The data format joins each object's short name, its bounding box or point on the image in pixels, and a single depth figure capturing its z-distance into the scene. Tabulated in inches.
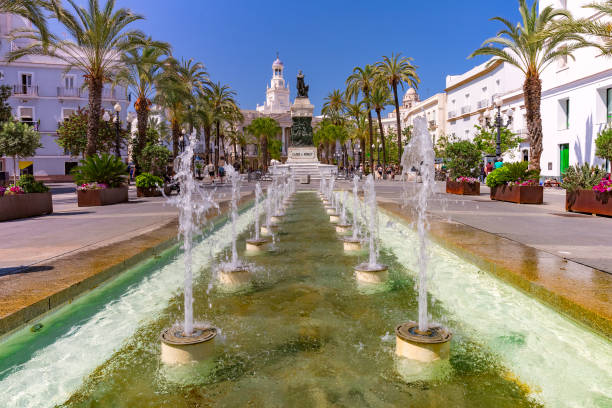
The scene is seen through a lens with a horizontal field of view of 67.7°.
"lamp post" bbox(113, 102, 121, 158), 1005.4
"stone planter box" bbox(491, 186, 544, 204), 581.6
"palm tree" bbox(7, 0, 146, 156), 729.0
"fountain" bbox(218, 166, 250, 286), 192.7
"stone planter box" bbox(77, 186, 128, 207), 600.7
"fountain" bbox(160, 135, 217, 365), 116.5
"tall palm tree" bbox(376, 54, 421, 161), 1529.3
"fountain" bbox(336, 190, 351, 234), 333.4
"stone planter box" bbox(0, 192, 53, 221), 441.7
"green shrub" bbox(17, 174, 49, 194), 480.4
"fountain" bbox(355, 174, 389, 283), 193.3
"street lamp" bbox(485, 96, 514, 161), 905.5
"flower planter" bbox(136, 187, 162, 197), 778.2
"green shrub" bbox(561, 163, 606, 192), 455.5
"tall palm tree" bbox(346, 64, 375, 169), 1668.3
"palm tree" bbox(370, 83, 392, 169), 1685.5
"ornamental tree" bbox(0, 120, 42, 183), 1109.7
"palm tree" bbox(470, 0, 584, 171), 715.3
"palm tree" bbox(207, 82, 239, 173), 1675.7
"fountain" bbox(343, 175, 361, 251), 267.1
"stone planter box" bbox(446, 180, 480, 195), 766.5
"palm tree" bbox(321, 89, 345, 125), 2316.7
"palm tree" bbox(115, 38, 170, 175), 921.5
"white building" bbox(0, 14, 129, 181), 1712.6
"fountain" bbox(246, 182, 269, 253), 271.4
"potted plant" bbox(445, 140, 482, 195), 802.2
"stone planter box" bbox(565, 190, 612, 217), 421.7
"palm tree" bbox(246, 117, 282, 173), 2476.6
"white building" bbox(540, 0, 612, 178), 945.5
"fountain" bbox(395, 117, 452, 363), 116.0
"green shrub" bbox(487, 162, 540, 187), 620.4
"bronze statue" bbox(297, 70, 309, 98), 1529.5
